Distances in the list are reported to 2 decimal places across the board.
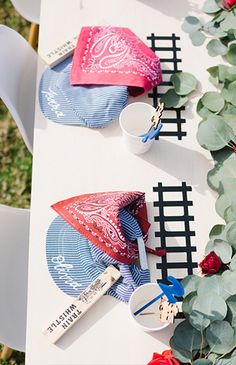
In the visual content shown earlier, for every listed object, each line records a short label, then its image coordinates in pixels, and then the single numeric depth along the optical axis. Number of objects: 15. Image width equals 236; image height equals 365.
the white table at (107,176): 1.55
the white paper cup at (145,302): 1.54
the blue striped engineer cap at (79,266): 1.60
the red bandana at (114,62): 1.82
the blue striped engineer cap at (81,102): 1.80
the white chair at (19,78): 1.91
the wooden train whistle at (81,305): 1.55
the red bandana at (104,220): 1.59
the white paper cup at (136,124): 1.73
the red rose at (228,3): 1.93
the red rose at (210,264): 1.58
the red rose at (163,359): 1.46
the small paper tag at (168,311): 1.46
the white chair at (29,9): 2.42
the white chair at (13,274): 1.83
